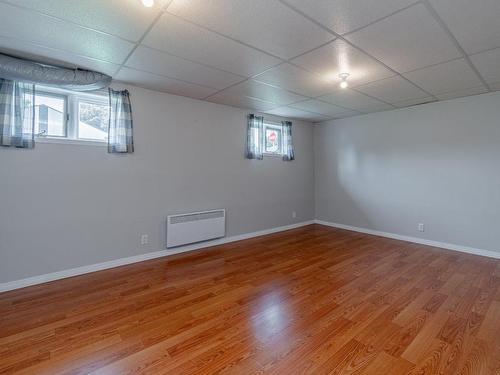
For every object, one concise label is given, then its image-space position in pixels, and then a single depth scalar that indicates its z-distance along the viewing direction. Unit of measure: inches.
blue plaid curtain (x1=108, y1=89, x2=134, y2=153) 123.0
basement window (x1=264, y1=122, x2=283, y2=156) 198.4
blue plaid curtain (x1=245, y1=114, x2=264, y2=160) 177.3
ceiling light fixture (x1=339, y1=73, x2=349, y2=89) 114.3
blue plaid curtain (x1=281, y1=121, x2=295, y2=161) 203.2
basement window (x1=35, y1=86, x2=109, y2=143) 110.2
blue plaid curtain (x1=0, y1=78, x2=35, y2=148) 99.1
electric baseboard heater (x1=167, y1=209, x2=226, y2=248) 144.2
